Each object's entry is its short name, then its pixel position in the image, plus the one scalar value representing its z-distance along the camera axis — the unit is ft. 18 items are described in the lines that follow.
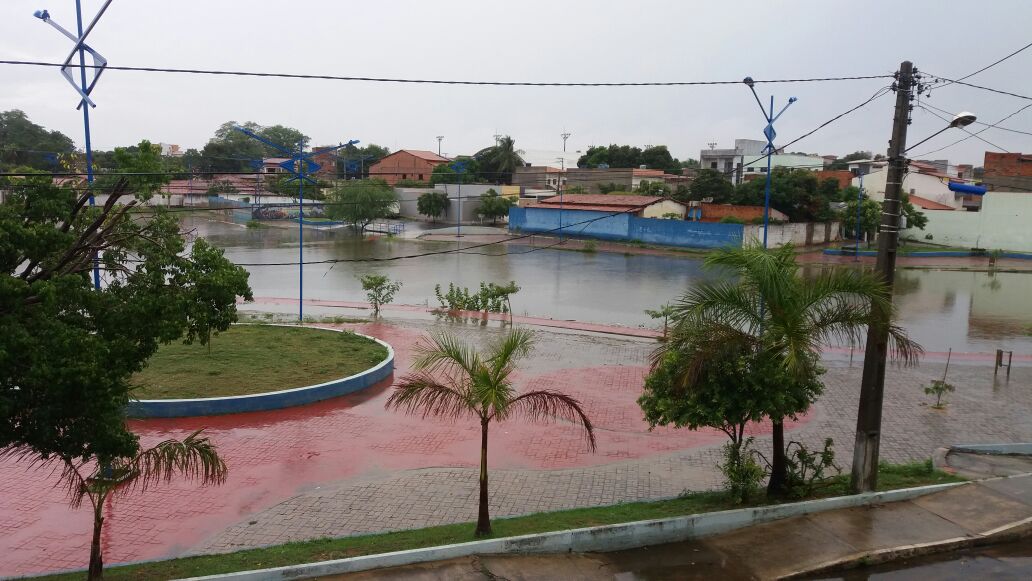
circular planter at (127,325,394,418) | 43.75
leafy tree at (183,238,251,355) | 25.76
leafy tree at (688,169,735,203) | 166.40
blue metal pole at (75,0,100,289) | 36.14
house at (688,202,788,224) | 156.04
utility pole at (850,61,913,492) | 29.27
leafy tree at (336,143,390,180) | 289.33
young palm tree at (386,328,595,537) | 25.05
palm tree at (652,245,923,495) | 26.53
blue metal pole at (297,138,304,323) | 65.86
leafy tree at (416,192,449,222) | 204.03
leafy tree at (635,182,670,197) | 189.26
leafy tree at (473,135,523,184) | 241.94
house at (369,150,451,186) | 250.98
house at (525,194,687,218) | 164.66
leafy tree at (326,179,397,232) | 179.01
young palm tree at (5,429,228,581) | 22.48
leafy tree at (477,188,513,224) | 199.31
